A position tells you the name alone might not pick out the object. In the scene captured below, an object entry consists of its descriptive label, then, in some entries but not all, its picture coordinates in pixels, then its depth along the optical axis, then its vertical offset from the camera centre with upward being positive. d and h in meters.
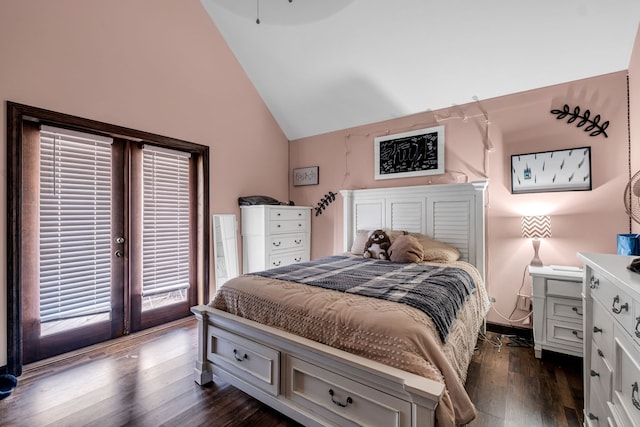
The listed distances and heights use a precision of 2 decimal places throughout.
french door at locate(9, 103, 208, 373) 2.21 -0.22
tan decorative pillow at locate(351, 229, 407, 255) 3.02 -0.30
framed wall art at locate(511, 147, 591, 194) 2.42 +0.37
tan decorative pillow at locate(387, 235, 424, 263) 2.55 -0.36
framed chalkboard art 3.15 +0.69
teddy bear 2.76 -0.34
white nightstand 2.12 -0.78
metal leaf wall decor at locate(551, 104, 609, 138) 2.36 +0.79
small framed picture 4.07 +0.54
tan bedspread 1.16 -0.57
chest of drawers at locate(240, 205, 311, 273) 3.41 -0.31
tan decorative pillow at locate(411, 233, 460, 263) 2.64 -0.39
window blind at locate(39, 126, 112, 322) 2.26 -0.10
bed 1.15 -0.68
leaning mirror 3.36 -0.43
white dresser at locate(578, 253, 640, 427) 0.91 -0.52
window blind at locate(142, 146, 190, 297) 2.88 -0.10
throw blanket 1.46 -0.46
